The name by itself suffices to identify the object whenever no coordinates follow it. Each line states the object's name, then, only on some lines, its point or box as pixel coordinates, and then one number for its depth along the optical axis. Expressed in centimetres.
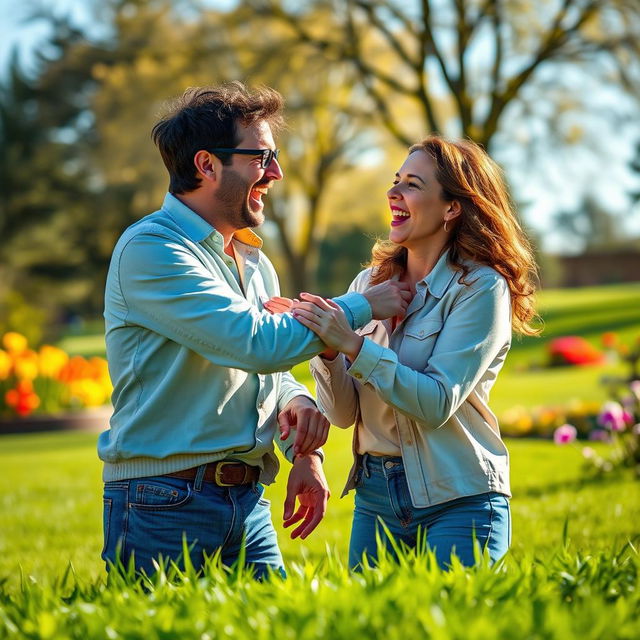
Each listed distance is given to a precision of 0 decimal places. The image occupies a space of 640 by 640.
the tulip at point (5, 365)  1527
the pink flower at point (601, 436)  963
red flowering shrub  2459
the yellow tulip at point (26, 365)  1569
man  343
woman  353
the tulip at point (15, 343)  1525
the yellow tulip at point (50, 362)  1586
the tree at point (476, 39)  2078
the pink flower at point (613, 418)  876
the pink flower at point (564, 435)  851
